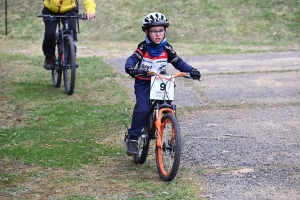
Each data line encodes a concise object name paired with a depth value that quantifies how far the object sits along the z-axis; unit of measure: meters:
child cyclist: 12.16
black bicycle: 19.42
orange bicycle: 11.34
